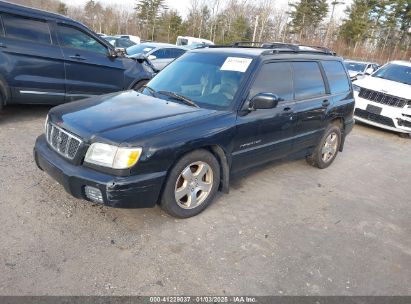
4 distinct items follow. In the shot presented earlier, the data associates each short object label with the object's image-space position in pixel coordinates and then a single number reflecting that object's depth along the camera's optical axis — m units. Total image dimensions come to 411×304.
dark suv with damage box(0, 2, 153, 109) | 5.74
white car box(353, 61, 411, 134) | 8.29
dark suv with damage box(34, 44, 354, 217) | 3.05
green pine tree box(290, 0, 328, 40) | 51.31
